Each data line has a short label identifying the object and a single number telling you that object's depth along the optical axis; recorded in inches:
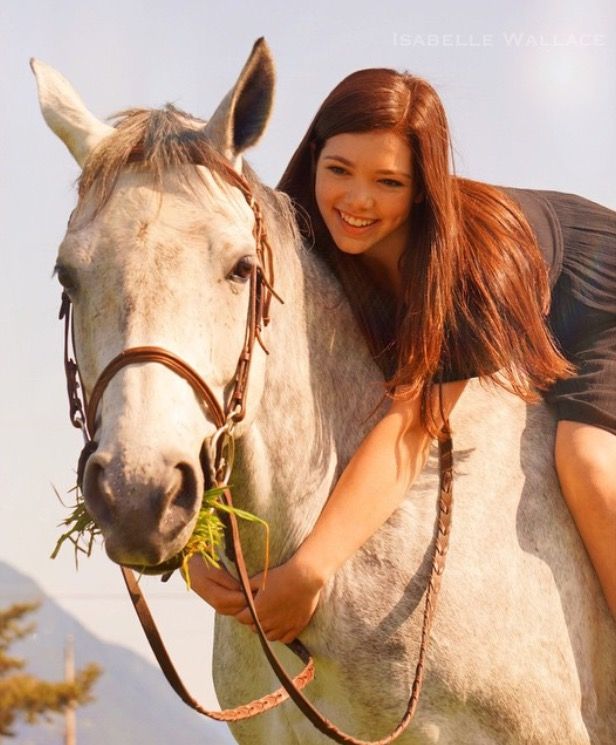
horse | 136.1
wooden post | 895.3
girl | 162.7
